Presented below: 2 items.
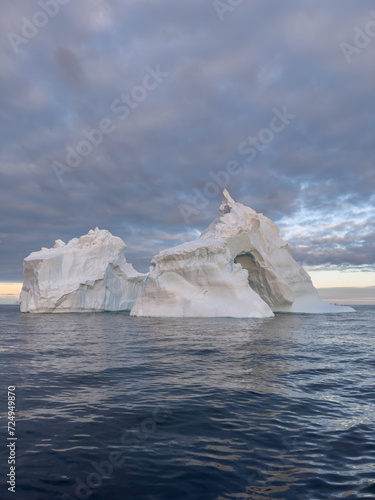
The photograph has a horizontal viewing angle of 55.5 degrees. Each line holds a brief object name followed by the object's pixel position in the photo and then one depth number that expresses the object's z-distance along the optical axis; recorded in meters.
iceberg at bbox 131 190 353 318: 33.56
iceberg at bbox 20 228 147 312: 45.25
